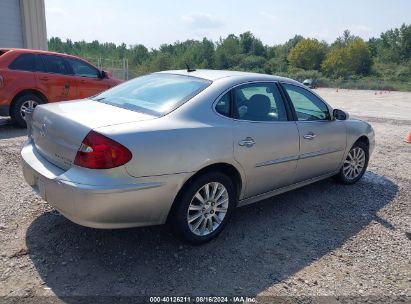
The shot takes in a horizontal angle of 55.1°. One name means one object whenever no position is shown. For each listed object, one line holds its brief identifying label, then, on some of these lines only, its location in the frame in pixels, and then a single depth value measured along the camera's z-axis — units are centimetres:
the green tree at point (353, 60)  8650
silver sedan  294
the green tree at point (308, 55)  9406
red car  775
